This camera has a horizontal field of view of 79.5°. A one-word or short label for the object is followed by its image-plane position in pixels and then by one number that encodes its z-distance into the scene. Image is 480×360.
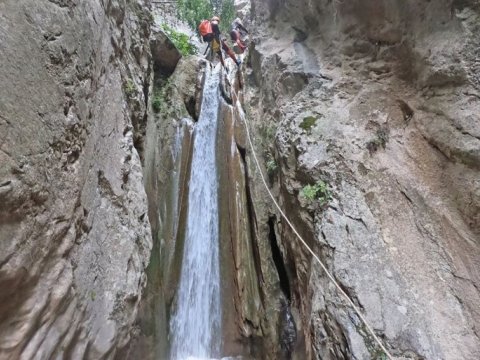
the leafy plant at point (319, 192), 4.39
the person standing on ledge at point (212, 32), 11.51
